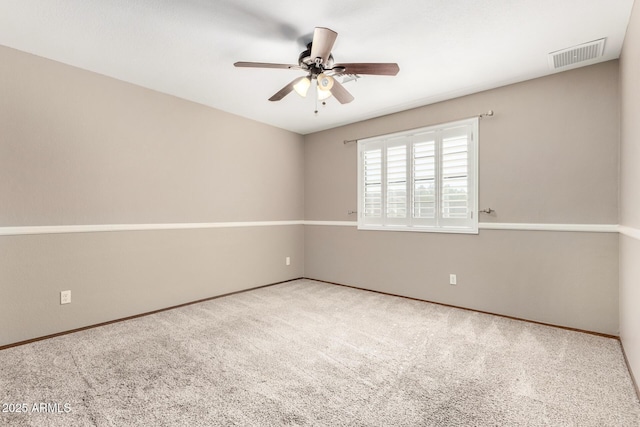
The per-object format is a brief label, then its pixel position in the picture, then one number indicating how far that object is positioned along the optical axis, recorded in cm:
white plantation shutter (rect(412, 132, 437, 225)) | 385
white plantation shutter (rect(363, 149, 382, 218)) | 441
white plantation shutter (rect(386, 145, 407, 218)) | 414
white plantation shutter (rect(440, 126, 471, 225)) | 359
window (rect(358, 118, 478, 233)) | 358
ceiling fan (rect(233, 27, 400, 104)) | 211
